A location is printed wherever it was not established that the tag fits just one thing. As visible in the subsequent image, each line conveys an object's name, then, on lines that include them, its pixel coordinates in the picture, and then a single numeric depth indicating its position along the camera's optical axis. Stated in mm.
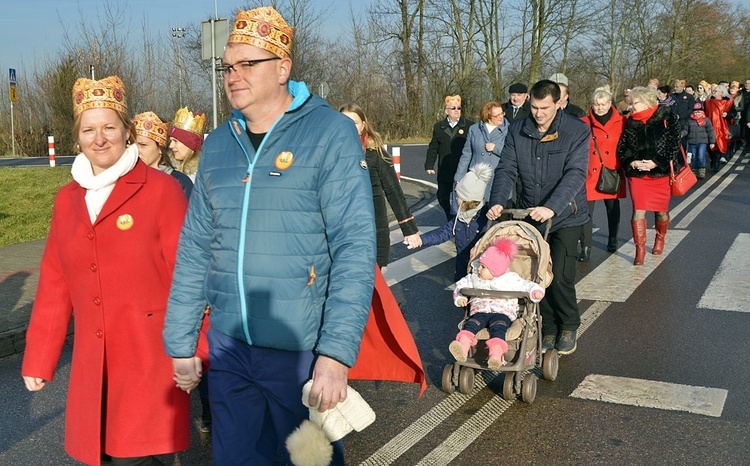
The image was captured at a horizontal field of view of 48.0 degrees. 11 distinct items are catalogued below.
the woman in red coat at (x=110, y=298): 3164
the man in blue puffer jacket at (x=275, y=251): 2637
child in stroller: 5113
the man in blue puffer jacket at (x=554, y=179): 6047
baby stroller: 5199
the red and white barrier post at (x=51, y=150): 23661
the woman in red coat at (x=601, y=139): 9688
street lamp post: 33812
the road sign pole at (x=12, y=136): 30375
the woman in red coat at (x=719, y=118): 22203
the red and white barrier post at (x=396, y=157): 15397
